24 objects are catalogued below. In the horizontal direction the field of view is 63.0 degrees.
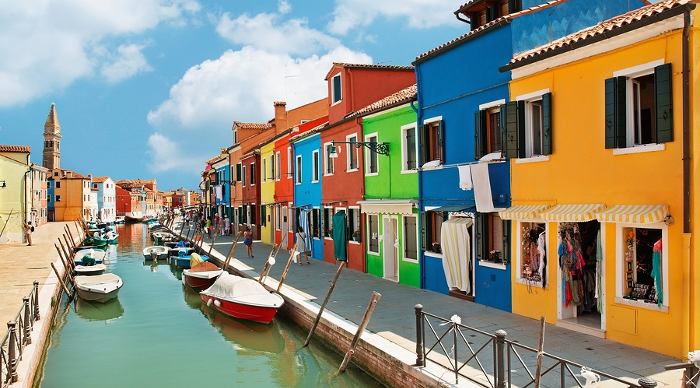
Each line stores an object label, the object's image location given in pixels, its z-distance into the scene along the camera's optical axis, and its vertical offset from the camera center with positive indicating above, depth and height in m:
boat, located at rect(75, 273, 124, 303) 21.25 -3.46
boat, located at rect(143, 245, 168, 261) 35.29 -3.60
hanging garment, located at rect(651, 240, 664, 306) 9.16 -1.38
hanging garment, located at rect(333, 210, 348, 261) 21.78 -1.70
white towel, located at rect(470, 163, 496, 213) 13.13 +0.04
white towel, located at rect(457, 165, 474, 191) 13.79 +0.31
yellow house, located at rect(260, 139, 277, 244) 32.84 +0.14
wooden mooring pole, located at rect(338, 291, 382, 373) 11.15 -2.76
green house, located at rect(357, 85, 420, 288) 17.16 +0.01
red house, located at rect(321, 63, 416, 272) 20.91 +2.13
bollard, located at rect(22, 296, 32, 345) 12.23 -2.80
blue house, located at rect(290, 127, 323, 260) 25.05 +0.33
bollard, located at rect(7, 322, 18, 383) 9.81 -2.70
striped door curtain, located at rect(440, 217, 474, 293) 14.34 -1.57
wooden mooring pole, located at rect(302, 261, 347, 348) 13.45 -3.05
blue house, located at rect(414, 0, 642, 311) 12.62 +1.30
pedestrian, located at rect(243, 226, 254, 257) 27.70 -2.31
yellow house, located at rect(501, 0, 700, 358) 8.91 +0.14
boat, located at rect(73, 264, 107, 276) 26.03 -3.37
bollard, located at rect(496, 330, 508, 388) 7.38 -2.27
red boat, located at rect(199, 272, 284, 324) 16.00 -3.06
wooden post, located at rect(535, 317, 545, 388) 7.12 -2.14
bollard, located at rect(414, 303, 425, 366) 9.30 -2.42
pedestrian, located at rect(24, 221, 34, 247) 38.47 -2.42
